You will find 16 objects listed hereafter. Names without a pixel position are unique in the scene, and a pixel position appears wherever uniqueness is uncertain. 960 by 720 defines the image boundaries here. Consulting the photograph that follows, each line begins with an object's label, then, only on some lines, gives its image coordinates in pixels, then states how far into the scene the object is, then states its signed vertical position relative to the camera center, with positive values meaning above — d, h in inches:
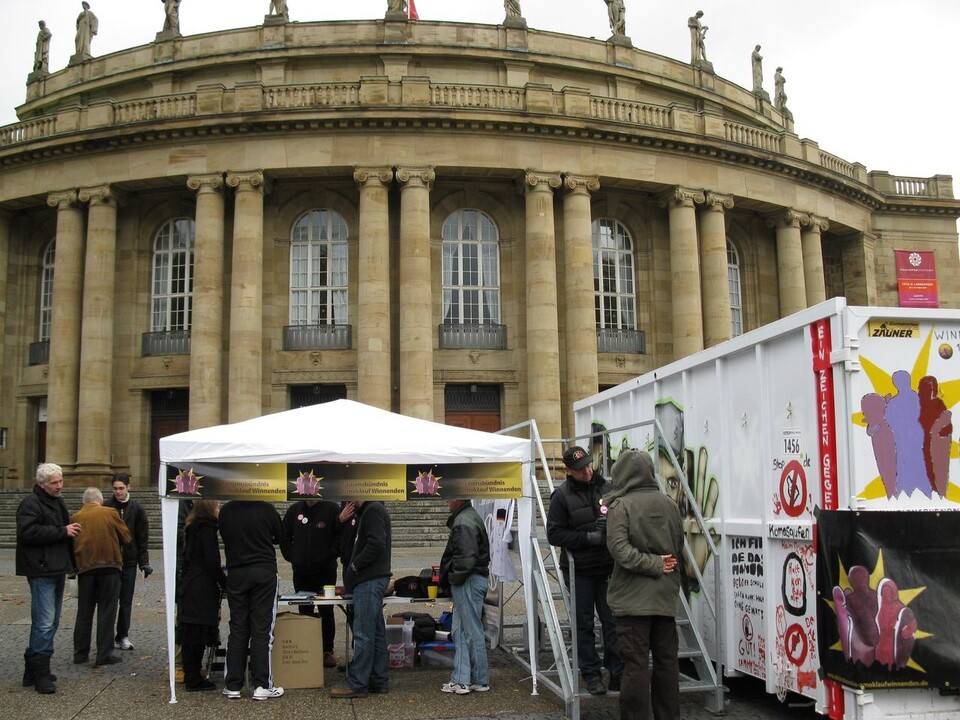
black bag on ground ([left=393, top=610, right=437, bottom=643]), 414.6 -63.9
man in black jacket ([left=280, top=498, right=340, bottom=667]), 401.7 -25.8
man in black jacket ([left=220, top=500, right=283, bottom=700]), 351.9 -41.1
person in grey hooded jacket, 282.4 -32.8
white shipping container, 272.4 +3.5
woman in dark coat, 362.0 -40.3
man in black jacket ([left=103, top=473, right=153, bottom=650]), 435.5 -28.6
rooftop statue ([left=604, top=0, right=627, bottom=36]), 1433.3 +677.4
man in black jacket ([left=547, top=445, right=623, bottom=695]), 333.1 -24.2
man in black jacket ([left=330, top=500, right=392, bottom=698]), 352.8 -43.9
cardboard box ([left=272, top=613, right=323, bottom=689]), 366.9 -64.4
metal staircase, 319.9 -59.2
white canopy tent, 363.3 +13.6
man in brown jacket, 404.2 -37.1
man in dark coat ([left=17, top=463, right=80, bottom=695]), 358.3 -27.4
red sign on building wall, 1423.5 +280.4
